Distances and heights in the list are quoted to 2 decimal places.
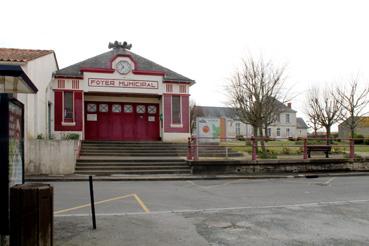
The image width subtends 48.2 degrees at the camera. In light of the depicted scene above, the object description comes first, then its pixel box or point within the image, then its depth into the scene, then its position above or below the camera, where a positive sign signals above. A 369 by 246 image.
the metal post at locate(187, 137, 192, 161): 19.25 -0.56
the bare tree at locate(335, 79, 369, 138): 37.97 +3.08
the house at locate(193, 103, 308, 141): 74.38 +2.35
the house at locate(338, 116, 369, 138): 65.84 +0.89
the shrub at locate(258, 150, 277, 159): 21.78 -0.94
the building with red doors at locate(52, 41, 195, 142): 24.11 +2.48
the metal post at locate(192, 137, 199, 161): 18.60 -0.55
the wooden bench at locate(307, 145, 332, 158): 21.59 -0.59
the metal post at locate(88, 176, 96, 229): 7.08 -1.27
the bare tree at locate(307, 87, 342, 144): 39.66 +2.64
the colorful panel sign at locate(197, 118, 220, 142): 22.20 +0.58
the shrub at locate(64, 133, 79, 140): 19.47 +0.18
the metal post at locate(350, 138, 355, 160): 21.02 -0.70
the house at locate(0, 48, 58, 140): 17.27 +2.85
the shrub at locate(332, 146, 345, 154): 25.90 -0.89
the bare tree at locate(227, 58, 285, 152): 25.25 +2.63
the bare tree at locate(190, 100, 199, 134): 58.51 +4.32
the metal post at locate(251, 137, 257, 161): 19.00 -0.51
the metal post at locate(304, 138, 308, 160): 19.83 -0.60
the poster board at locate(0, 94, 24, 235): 5.59 -0.15
